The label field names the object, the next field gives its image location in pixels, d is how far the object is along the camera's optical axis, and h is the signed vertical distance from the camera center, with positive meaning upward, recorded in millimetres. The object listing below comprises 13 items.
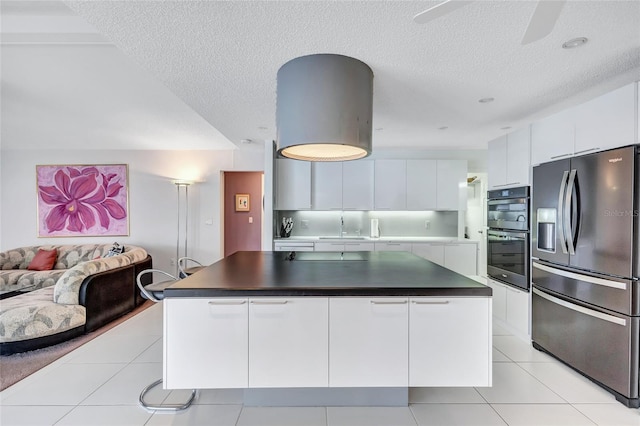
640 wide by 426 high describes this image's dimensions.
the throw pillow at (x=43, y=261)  4852 -803
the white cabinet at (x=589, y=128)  2158 +668
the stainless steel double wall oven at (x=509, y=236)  3166 -271
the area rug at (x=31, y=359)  2470 -1322
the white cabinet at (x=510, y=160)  3211 +573
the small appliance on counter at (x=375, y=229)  5133 -300
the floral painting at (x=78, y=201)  5660 +175
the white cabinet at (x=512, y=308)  3170 -1042
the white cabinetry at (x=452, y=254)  4703 -647
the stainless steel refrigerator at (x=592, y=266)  2098 -421
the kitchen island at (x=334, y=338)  1720 -706
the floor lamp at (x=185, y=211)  5706 -19
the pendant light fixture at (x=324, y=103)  1929 +676
